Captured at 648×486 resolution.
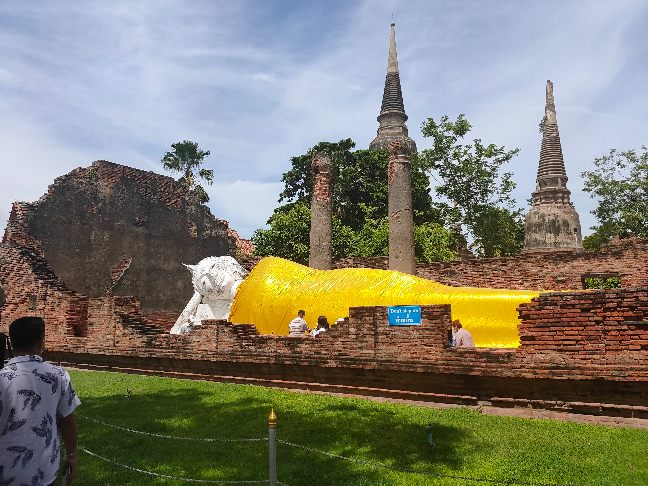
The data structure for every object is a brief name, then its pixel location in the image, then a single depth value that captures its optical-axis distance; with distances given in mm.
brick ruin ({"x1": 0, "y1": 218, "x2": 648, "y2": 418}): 5465
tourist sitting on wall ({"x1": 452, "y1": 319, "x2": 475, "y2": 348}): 6758
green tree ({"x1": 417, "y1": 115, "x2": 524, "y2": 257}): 21109
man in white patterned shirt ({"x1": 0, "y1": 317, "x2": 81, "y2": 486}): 2305
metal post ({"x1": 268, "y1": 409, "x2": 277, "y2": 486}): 3066
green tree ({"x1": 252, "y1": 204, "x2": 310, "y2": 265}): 19500
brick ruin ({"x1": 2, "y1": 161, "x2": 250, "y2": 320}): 14242
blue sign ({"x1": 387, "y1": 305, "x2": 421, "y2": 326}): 6711
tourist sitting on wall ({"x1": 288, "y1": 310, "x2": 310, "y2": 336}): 8234
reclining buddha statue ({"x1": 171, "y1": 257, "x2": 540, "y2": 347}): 7246
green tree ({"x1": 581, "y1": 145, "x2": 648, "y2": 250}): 20938
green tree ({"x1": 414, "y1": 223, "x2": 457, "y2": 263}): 18516
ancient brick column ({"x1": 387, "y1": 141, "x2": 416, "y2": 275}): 11922
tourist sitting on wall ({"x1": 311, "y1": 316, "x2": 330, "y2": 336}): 8109
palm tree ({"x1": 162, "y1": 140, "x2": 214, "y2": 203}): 31016
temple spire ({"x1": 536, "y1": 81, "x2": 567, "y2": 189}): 21516
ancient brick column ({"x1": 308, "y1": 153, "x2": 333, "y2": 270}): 12516
